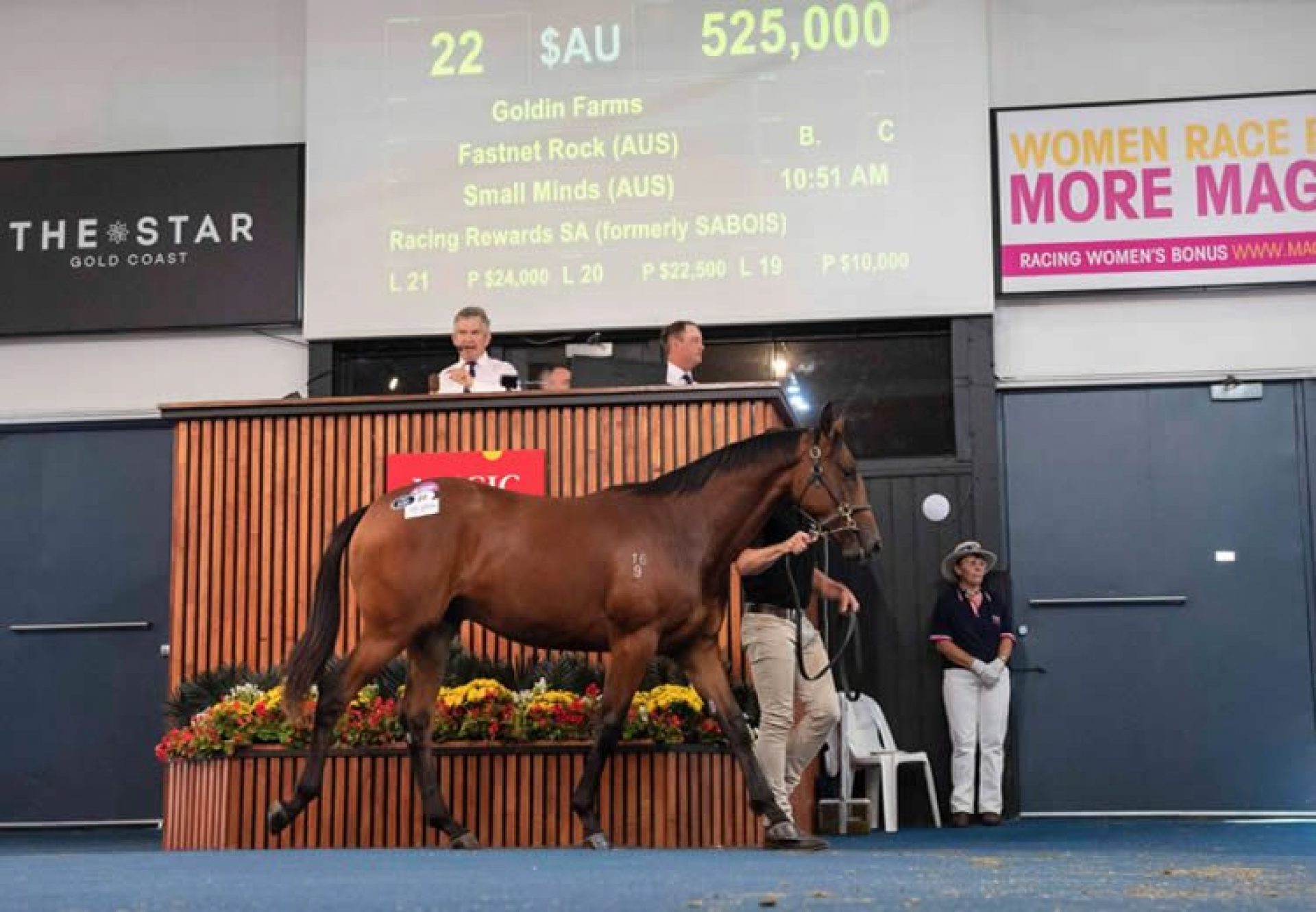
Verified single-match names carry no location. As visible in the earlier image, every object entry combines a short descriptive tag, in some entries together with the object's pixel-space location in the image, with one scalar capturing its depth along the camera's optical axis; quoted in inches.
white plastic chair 396.8
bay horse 276.8
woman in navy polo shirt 422.0
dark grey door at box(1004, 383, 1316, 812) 438.9
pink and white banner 443.8
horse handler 292.7
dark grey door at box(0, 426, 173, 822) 462.3
